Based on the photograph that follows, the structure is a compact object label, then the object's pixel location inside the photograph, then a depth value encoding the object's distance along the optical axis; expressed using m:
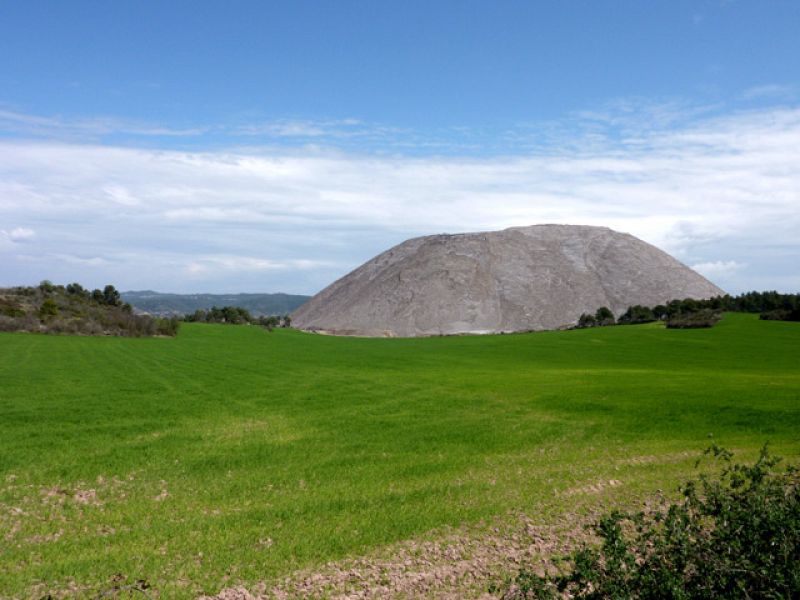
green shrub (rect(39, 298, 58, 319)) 70.92
